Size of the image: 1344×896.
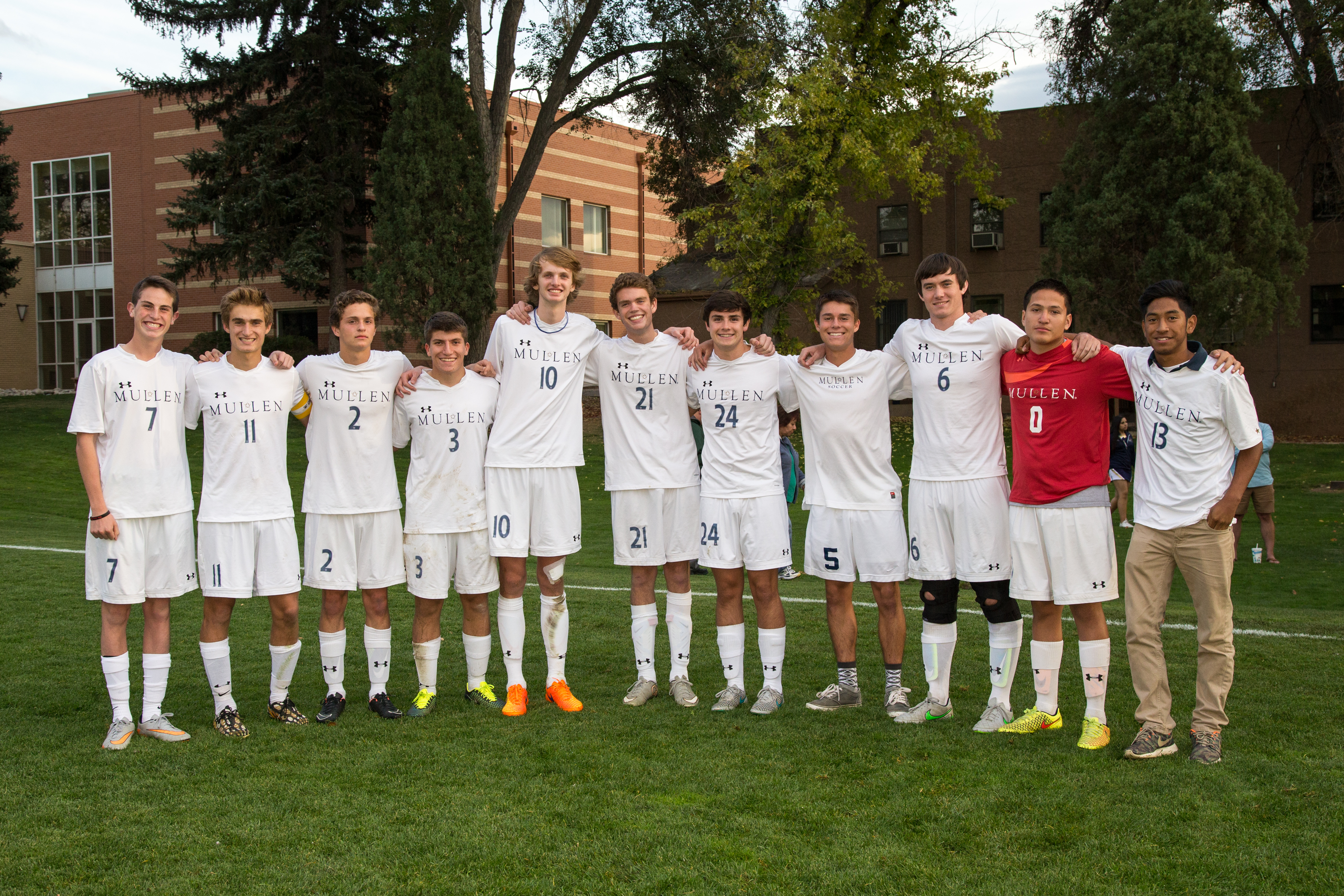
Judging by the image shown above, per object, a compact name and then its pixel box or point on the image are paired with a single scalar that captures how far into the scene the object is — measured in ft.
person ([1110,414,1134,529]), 38.42
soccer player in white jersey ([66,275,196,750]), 16.33
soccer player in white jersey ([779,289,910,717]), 17.52
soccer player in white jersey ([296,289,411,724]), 17.48
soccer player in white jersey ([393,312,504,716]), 18.06
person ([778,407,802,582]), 31.89
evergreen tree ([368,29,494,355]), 74.59
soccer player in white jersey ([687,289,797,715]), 18.08
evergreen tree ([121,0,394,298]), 74.84
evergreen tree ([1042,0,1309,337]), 73.41
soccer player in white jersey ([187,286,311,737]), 16.83
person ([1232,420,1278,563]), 36.86
